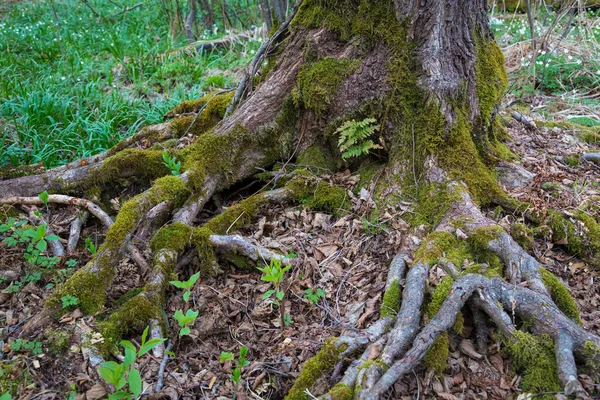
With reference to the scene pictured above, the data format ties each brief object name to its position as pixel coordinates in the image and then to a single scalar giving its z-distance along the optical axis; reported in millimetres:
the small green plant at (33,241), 2938
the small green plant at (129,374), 2090
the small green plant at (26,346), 2654
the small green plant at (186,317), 2414
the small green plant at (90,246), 3340
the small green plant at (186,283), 2604
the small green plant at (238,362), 2463
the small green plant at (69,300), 2870
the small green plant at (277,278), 2697
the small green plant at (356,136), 3709
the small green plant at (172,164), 3703
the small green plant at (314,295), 3053
